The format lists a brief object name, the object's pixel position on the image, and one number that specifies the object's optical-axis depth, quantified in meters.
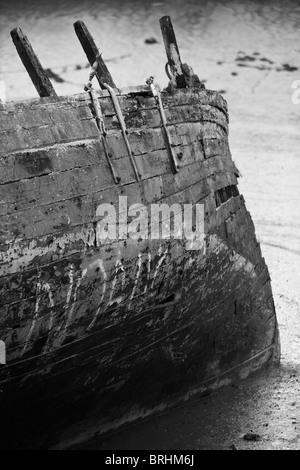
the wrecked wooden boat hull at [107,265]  8.07
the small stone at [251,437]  9.91
